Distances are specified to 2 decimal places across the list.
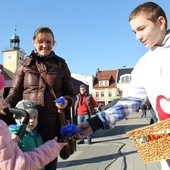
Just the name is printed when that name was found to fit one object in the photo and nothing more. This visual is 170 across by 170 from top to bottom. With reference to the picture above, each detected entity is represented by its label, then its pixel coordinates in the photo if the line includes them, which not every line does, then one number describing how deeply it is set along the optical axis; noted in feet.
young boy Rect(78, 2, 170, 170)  4.03
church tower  166.51
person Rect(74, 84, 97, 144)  20.61
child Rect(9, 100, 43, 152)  5.50
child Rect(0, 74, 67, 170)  3.41
